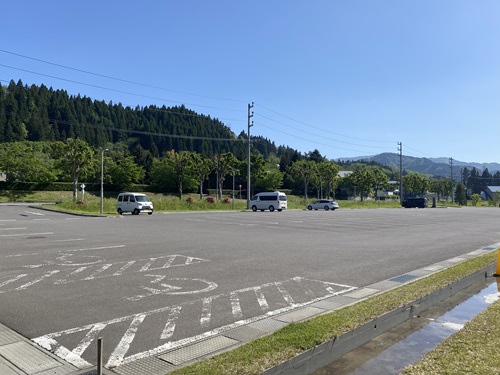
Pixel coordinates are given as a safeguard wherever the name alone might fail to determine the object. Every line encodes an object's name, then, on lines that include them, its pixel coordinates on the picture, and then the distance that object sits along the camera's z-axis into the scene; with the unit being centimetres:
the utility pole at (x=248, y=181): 5117
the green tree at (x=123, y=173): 8556
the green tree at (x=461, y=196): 10119
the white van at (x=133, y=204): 3638
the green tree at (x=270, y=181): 10069
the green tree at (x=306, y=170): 9242
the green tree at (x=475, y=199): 10321
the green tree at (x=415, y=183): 11525
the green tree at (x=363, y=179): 9869
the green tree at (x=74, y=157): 6425
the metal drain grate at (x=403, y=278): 835
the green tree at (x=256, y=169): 9108
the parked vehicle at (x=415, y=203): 7344
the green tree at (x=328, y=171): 8919
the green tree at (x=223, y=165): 8638
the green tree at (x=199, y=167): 8488
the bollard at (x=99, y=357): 332
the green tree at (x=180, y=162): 8388
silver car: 5649
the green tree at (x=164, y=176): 9069
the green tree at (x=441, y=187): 12738
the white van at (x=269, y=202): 4791
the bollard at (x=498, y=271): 932
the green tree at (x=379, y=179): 10608
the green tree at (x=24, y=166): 6994
